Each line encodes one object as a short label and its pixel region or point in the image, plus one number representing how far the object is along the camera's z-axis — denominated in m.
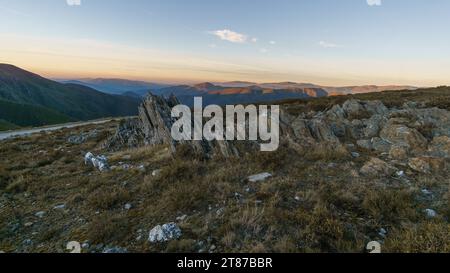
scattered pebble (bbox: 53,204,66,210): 7.83
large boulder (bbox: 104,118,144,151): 16.78
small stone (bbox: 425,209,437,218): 6.12
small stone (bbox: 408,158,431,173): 8.89
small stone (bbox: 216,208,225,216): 6.60
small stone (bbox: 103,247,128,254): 5.37
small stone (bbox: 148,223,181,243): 5.68
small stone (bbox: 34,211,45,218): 7.41
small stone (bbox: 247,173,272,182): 8.85
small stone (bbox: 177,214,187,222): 6.52
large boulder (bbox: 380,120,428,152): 11.19
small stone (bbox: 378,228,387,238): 5.60
